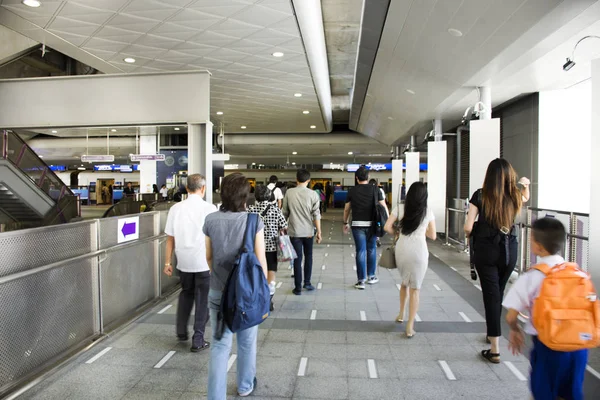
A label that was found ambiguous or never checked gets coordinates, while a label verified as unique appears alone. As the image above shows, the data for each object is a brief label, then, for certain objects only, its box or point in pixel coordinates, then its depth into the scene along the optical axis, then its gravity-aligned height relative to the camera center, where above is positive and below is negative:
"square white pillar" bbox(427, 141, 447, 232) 10.88 +0.40
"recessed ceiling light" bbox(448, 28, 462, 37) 5.65 +2.11
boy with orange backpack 1.85 -0.58
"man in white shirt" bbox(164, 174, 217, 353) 3.80 -0.52
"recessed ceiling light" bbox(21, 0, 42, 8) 5.32 +2.35
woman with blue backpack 2.56 -0.57
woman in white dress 4.07 -0.51
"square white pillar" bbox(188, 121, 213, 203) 7.87 +0.78
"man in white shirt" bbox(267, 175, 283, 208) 7.73 +0.00
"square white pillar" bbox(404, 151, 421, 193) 14.32 +0.74
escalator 9.35 -0.07
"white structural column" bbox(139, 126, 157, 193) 18.17 +0.98
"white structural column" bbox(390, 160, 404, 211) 18.71 +0.60
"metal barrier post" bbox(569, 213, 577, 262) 5.05 -0.59
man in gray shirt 5.76 -0.37
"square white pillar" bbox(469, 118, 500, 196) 7.05 +0.75
